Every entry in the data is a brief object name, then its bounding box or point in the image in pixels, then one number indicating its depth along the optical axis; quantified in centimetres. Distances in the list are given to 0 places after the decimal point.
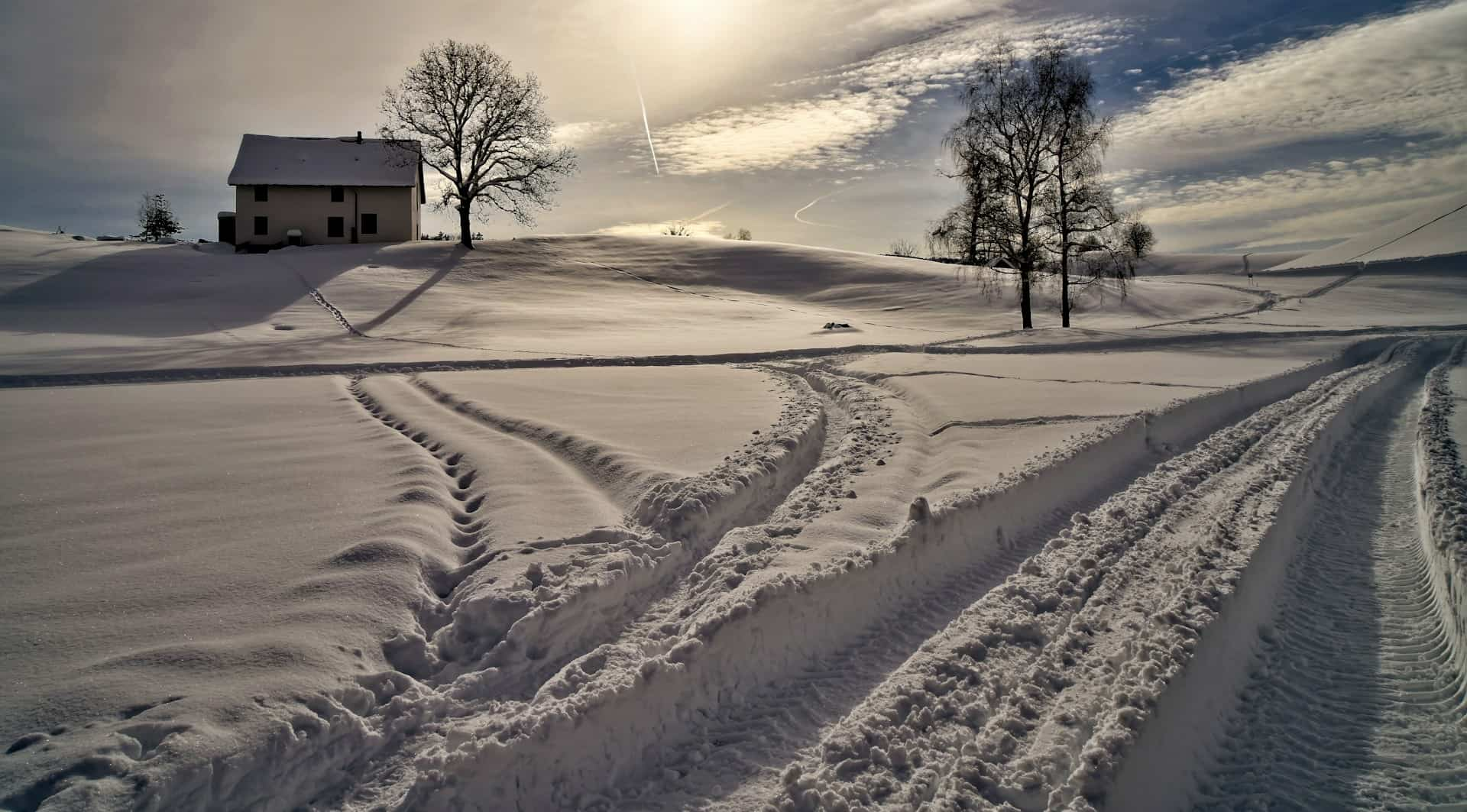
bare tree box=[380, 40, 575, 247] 3359
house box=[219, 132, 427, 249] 3741
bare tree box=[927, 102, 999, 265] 2206
